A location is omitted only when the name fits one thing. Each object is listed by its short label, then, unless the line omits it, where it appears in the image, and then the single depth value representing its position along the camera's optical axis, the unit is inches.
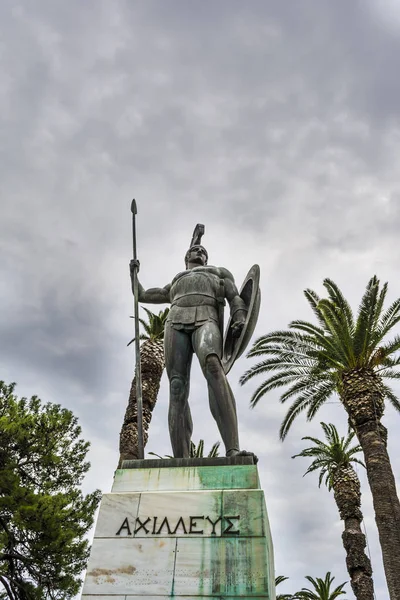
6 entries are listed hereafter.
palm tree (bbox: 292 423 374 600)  815.1
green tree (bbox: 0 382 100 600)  624.4
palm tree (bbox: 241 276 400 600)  591.6
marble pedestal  151.7
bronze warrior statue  210.2
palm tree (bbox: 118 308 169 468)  692.7
